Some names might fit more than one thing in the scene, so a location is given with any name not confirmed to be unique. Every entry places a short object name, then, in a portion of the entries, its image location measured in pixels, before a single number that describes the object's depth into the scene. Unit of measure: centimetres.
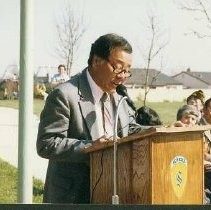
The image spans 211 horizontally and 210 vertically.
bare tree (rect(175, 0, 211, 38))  2337
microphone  498
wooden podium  434
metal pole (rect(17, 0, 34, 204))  694
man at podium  502
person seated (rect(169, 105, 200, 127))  911
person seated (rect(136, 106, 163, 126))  899
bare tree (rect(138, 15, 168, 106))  3974
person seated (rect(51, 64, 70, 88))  1936
